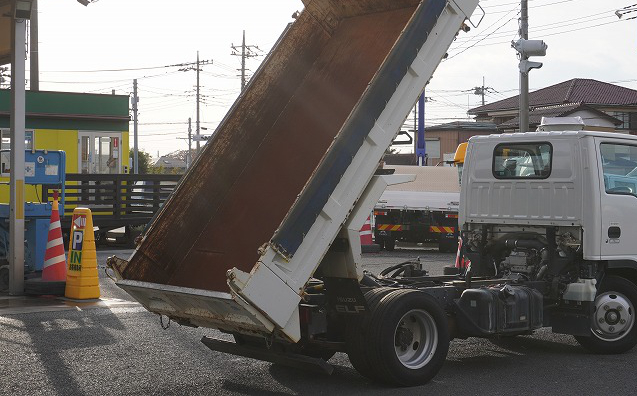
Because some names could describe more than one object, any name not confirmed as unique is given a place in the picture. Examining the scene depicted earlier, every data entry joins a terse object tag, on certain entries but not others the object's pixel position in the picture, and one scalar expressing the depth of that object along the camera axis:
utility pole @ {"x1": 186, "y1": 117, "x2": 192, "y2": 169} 82.66
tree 65.55
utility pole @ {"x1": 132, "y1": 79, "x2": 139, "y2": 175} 44.93
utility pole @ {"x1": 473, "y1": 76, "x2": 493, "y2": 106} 90.69
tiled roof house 46.31
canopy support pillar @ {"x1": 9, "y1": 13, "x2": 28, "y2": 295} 11.70
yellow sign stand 11.30
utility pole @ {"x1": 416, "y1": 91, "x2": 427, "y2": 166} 28.58
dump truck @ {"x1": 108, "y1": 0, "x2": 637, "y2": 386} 6.33
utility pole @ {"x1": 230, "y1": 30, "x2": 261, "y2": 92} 61.84
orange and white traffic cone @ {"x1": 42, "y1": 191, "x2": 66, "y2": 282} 11.74
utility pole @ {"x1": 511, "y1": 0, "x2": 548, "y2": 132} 23.92
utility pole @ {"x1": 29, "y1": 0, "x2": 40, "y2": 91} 31.39
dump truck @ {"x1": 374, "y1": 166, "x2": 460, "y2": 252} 20.52
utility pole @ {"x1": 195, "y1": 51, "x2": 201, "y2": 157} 60.91
